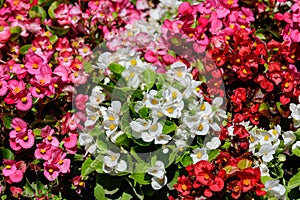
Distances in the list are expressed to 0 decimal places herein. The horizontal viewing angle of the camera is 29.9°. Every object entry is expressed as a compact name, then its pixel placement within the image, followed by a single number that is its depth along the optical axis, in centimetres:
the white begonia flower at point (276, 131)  258
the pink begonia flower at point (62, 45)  311
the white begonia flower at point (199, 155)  243
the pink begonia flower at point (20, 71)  269
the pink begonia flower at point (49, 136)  266
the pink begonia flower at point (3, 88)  261
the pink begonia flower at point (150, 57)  272
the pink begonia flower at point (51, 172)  263
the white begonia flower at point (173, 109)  234
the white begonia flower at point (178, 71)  252
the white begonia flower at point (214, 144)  247
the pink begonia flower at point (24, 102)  260
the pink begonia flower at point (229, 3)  299
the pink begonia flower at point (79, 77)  282
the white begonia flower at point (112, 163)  240
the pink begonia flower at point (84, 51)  312
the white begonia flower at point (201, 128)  241
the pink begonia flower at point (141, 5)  359
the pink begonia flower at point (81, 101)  271
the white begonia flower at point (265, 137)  255
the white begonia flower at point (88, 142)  249
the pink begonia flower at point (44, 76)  265
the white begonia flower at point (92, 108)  250
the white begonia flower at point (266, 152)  249
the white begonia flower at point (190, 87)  243
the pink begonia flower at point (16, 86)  261
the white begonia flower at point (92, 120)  250
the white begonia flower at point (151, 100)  235
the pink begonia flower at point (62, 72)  273
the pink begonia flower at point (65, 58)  302
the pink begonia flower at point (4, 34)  302
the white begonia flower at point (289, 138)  257
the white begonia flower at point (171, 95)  236
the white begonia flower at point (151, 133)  235
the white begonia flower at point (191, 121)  240
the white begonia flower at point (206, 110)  246
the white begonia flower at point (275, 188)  236
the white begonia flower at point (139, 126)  232
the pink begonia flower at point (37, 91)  262
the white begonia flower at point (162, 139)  236
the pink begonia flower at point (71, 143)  266
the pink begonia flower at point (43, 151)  262
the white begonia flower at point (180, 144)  242
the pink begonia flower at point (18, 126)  261
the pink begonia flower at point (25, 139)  263
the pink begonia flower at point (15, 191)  269
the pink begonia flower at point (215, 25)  291
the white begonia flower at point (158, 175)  237
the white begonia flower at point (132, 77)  247
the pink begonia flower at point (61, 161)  264
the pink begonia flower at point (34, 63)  272
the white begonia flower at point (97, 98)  253
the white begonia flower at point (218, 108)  254
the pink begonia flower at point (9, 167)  265
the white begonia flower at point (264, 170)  250
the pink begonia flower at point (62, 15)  323
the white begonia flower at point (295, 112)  258
